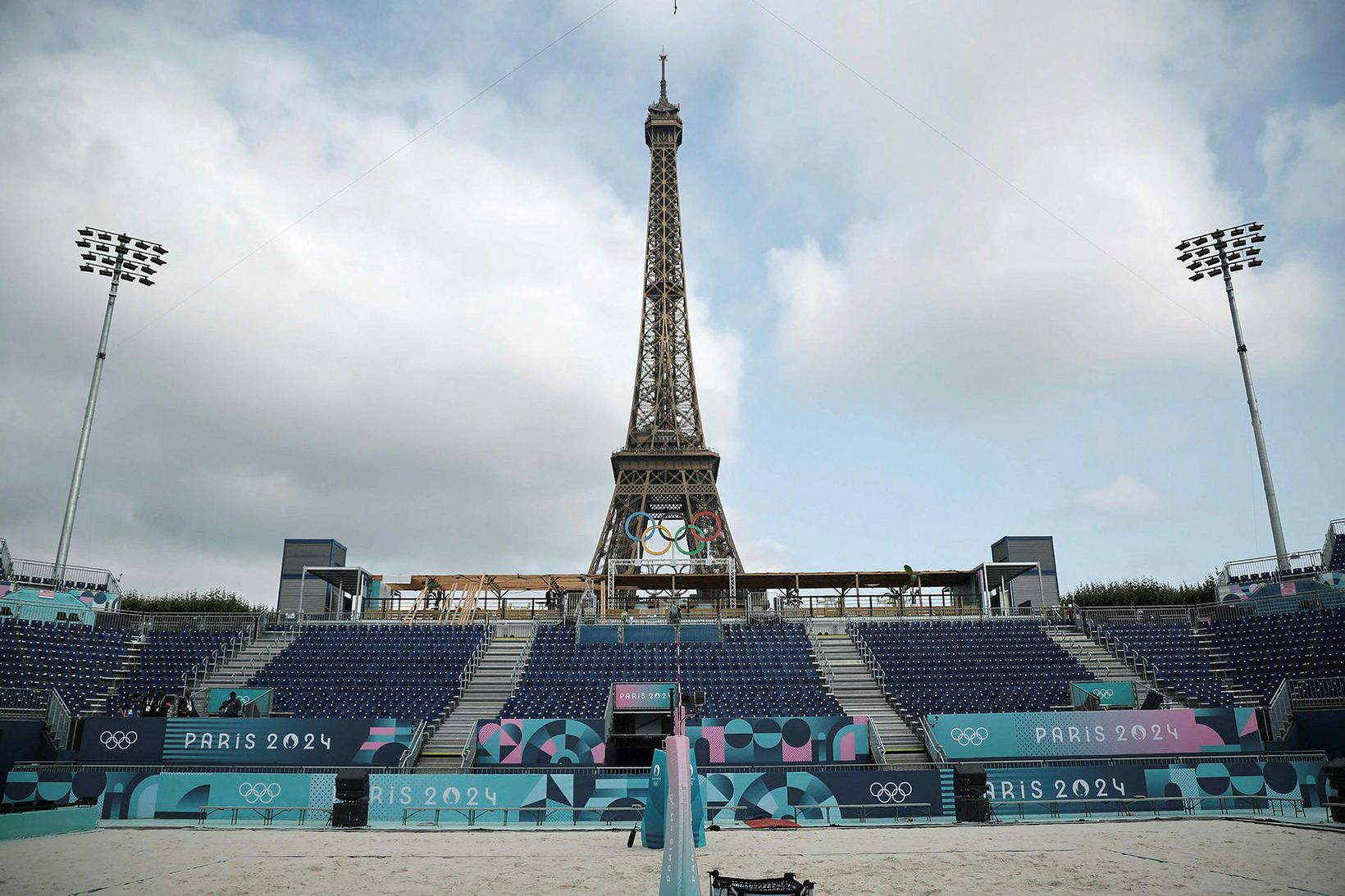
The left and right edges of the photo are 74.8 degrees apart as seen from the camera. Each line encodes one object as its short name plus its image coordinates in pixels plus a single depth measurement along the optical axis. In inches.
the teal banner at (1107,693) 1108.5
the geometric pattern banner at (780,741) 971.9
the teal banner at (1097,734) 991.0
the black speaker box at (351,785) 750.5
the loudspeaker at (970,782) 794.2
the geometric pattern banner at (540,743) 978.7
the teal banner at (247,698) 1103.0
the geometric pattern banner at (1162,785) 842.2
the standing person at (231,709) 1043.9
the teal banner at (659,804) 593.9
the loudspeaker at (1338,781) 677.3
